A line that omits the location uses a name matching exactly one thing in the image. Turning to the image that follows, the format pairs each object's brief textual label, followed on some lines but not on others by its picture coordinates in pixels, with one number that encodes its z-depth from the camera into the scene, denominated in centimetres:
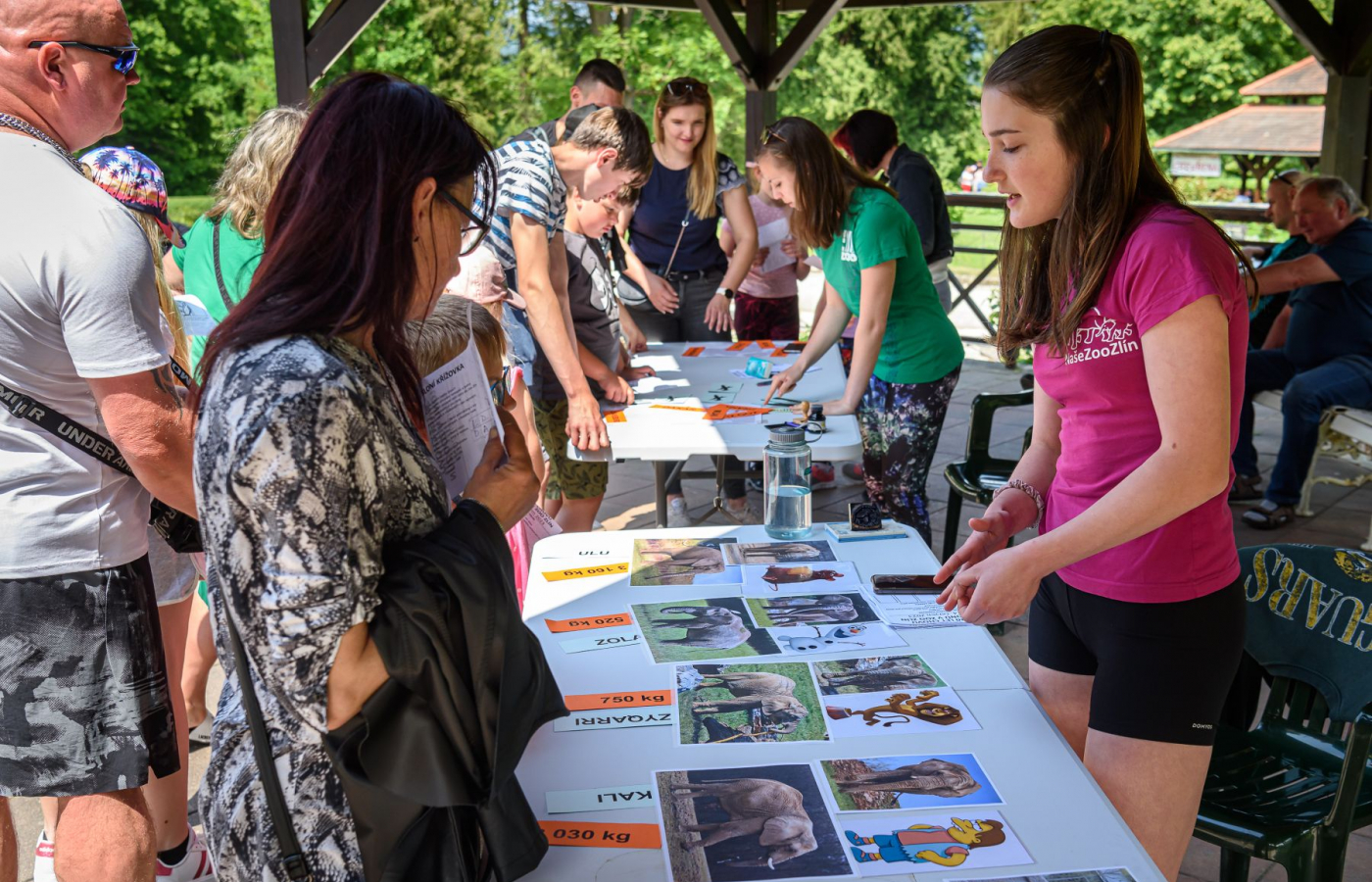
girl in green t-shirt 318
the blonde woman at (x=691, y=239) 464
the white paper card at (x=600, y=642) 174
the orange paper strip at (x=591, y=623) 182
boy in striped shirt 291
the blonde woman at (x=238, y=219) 257
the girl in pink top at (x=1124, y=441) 135
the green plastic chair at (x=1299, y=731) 172
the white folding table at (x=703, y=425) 293
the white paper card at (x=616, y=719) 150
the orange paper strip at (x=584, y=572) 205
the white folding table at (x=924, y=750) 121
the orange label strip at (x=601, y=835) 124
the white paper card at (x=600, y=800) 131
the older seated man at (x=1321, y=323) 468
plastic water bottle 228
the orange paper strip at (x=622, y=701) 155
